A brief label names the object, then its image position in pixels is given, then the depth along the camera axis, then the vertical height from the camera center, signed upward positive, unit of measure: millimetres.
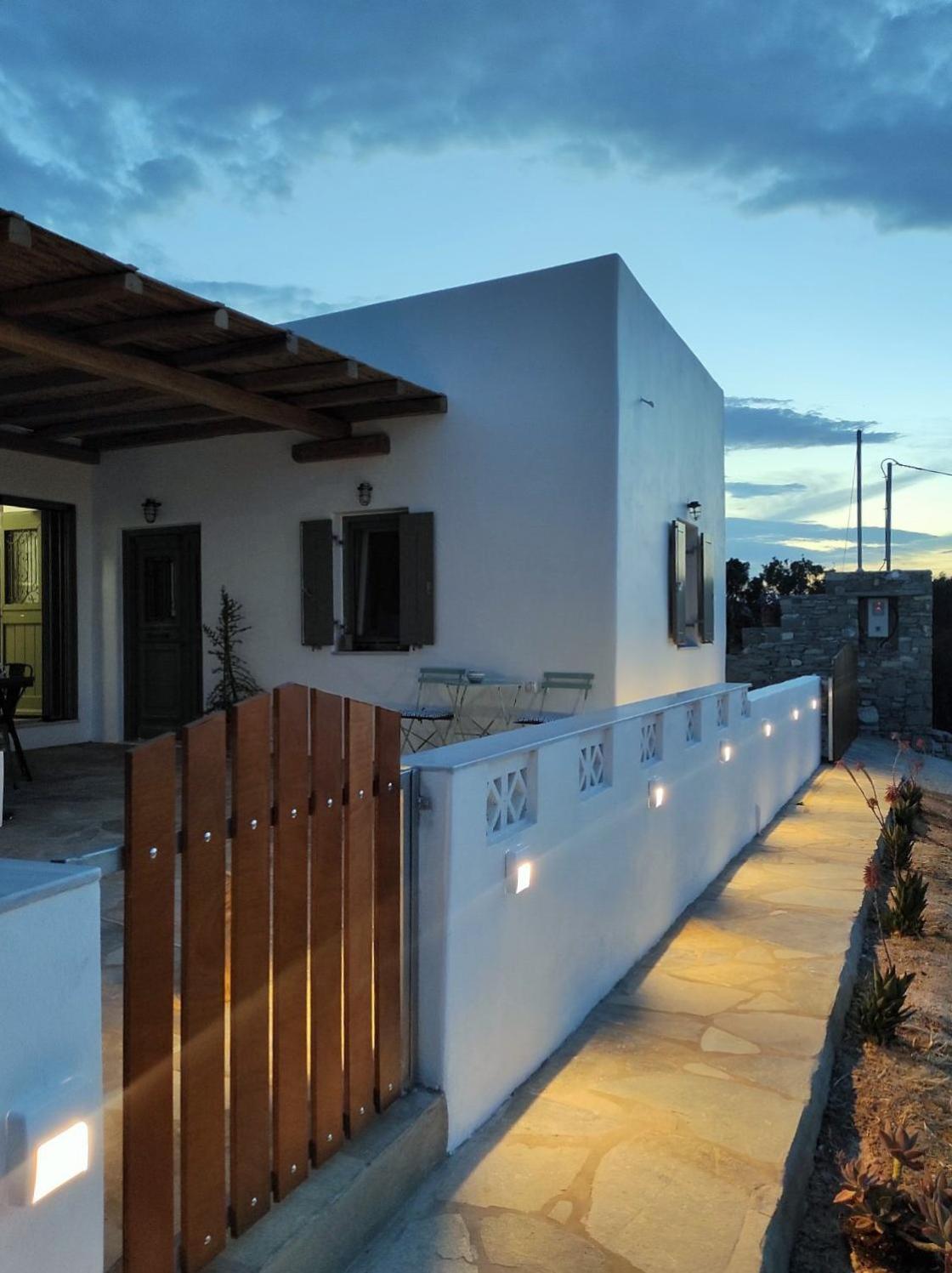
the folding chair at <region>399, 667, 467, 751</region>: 7754 -753
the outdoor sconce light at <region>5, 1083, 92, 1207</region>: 1185 -687
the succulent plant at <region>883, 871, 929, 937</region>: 4848 -1512
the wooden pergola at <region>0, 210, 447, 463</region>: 4750 +1699
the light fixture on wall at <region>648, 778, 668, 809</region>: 4207 -796
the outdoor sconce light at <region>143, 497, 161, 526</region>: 9078 +1088
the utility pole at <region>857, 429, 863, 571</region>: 26734 +3892
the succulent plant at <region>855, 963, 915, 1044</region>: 3496 -1467
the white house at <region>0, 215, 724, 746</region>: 7336 +1045
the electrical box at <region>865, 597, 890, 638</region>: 16672 +12
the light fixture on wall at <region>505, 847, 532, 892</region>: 2684 -734
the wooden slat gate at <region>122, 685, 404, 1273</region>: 1520 -658
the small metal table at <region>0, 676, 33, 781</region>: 6156 -508
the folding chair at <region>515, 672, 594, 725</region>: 7383 -538
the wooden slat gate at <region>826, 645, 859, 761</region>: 10898 -1095
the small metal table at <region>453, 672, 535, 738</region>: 7594 -684
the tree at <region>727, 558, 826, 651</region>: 22266 +879
